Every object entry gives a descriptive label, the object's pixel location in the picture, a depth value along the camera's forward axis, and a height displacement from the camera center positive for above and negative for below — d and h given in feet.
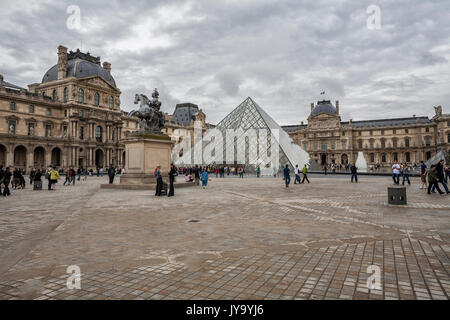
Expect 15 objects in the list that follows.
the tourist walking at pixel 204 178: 52.09 -2.26
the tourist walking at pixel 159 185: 36.78 -2.44
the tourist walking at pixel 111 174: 55.67 -1.42
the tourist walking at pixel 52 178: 50.14 -1.87
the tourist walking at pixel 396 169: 52.44 -0.99
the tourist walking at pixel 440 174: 38.42 -1.47
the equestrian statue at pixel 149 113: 53.26 +10.05
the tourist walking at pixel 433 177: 37.22 -1.82
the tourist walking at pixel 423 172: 46.94 -1.46
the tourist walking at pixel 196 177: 61.64 -2.43
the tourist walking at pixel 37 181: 50.72 -2.48
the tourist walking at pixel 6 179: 40.40 -1.68
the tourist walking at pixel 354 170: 65.77 -1.37
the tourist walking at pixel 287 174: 52.95 -1.80
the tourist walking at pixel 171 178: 36.86 -1.63
